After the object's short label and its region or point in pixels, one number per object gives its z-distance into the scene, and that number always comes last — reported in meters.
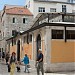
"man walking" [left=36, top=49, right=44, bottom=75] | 8.42
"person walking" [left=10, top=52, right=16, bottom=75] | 8.34
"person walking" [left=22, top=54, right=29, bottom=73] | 11.08
